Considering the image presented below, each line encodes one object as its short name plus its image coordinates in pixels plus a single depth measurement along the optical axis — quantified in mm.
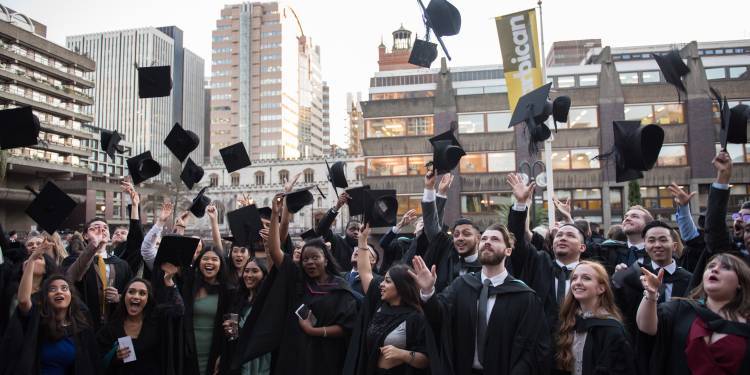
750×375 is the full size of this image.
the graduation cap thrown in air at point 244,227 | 6398
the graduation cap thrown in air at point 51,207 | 6066
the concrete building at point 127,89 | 138625
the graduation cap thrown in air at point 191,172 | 8297
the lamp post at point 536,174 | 22920
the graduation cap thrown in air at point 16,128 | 6617
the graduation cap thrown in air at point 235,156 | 8477
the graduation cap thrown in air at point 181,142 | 8250
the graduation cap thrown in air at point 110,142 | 8516
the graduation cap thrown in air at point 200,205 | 7530
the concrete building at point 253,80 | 123312
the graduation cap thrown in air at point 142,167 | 7738
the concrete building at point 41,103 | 47625
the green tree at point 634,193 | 32469
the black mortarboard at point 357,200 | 7421
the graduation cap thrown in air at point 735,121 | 5154
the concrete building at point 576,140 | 35594
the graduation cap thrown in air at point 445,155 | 6551
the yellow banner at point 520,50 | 16500
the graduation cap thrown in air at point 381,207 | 6406
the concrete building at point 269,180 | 75062
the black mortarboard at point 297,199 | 5476
